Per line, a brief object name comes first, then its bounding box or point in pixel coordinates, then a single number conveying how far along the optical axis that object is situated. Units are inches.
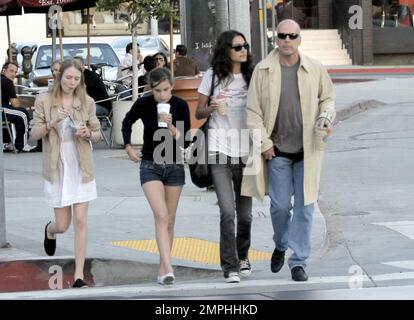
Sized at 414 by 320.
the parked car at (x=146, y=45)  1296.3
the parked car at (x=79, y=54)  1085.8
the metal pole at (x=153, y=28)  1600.6
